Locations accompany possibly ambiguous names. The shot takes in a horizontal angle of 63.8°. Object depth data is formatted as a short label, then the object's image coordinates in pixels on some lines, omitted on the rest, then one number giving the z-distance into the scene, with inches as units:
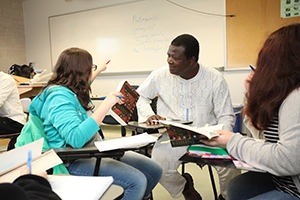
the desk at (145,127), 61.0
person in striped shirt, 32.6
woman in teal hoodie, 46.5
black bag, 190.2
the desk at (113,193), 29.1
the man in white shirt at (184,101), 67.9
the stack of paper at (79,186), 28.4
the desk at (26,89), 163.8
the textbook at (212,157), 35.2
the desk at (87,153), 42.9
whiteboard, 147.3
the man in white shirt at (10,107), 96.0
